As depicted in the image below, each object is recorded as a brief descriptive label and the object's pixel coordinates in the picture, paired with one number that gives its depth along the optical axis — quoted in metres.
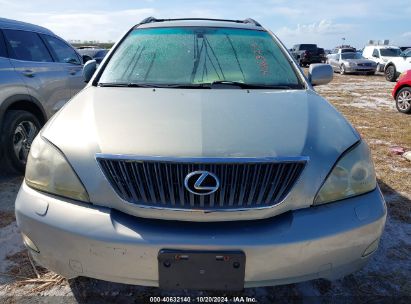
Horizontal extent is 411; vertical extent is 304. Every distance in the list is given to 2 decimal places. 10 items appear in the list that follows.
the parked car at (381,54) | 21.14
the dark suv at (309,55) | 27.80
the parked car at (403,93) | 8.20
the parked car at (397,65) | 15.85
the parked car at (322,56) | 28.41
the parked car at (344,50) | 23.61
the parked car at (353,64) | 20.92
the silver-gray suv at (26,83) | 3.78
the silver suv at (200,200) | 1.58
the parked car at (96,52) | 15.21
